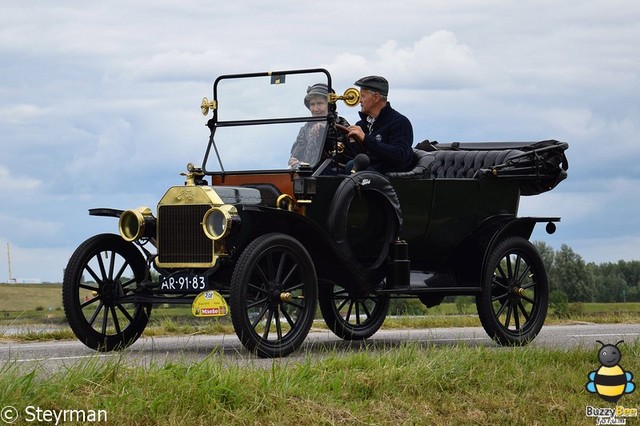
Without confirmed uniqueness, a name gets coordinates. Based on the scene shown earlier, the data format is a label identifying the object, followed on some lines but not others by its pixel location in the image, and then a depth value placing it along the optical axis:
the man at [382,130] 11.58
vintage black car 10.16
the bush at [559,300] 35.39
